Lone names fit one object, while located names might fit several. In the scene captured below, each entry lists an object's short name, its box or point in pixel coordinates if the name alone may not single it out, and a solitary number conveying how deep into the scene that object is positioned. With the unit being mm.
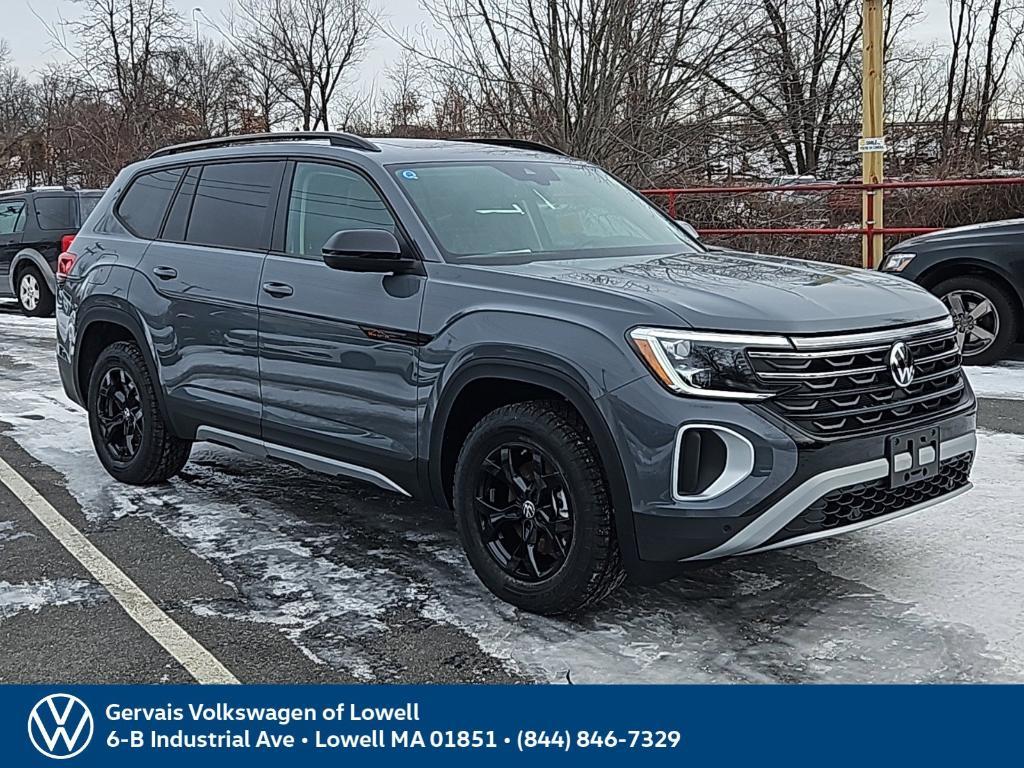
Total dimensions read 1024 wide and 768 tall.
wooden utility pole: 12195
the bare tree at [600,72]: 15500
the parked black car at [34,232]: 15453
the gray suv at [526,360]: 3494
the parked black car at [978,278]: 8734
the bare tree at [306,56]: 37500
